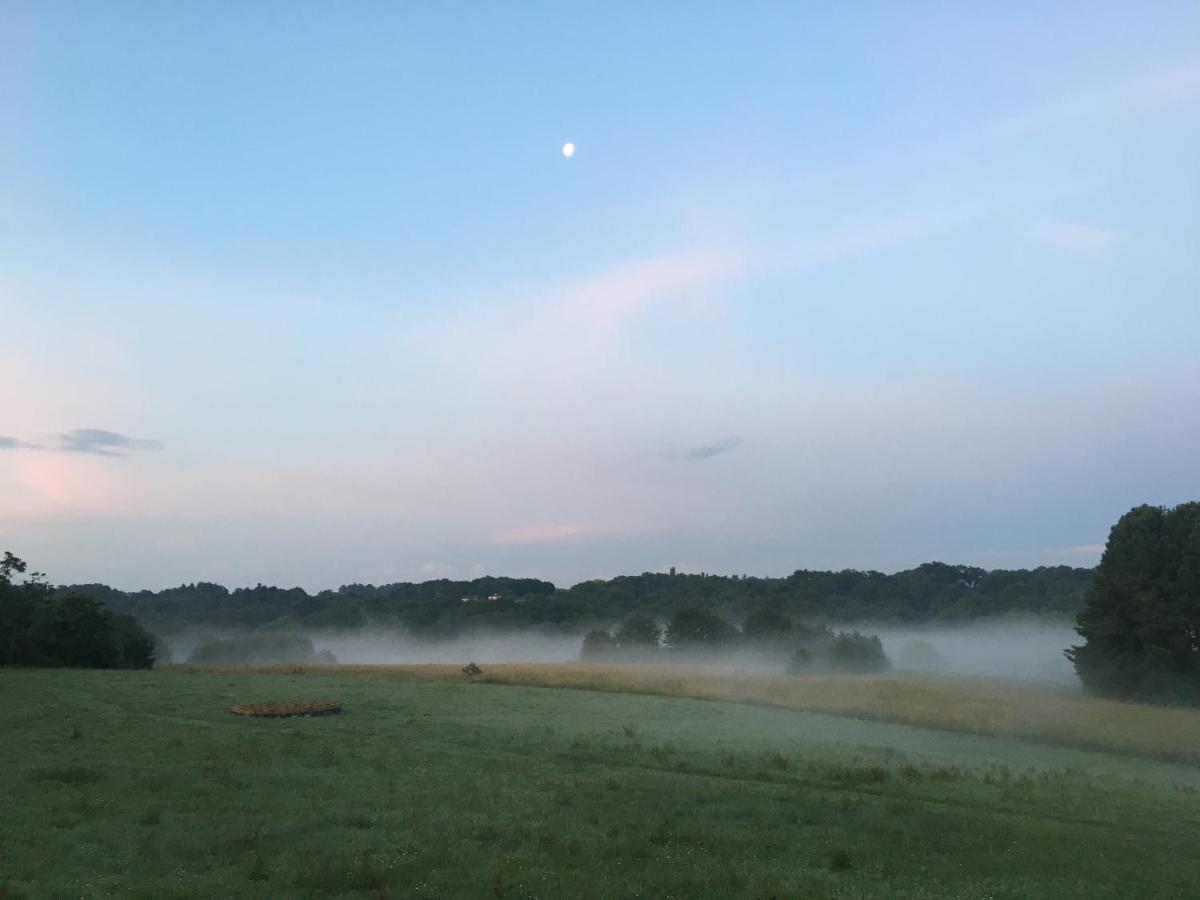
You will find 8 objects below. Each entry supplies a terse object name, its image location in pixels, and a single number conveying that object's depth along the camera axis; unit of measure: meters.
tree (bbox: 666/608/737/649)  106.19
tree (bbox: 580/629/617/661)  108.50
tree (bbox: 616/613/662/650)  110.56
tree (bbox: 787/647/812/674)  73.56
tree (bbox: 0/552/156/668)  48.56
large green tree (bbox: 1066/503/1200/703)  51.44
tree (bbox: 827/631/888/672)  79.94
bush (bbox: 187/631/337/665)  110.25
